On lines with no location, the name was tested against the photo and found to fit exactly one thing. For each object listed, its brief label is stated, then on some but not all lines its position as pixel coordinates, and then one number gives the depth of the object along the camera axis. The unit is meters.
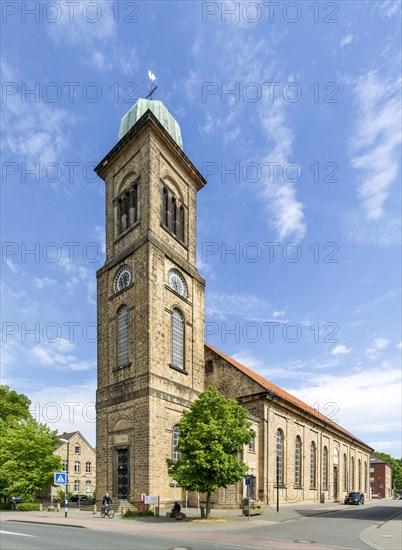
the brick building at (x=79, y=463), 71.75
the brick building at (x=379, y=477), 111.69
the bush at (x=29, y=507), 36.25
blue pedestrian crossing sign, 27.85
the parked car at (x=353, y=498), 50.09
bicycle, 26.72
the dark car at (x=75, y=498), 52.44
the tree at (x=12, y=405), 55.47
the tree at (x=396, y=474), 144.75
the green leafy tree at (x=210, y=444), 24.73
